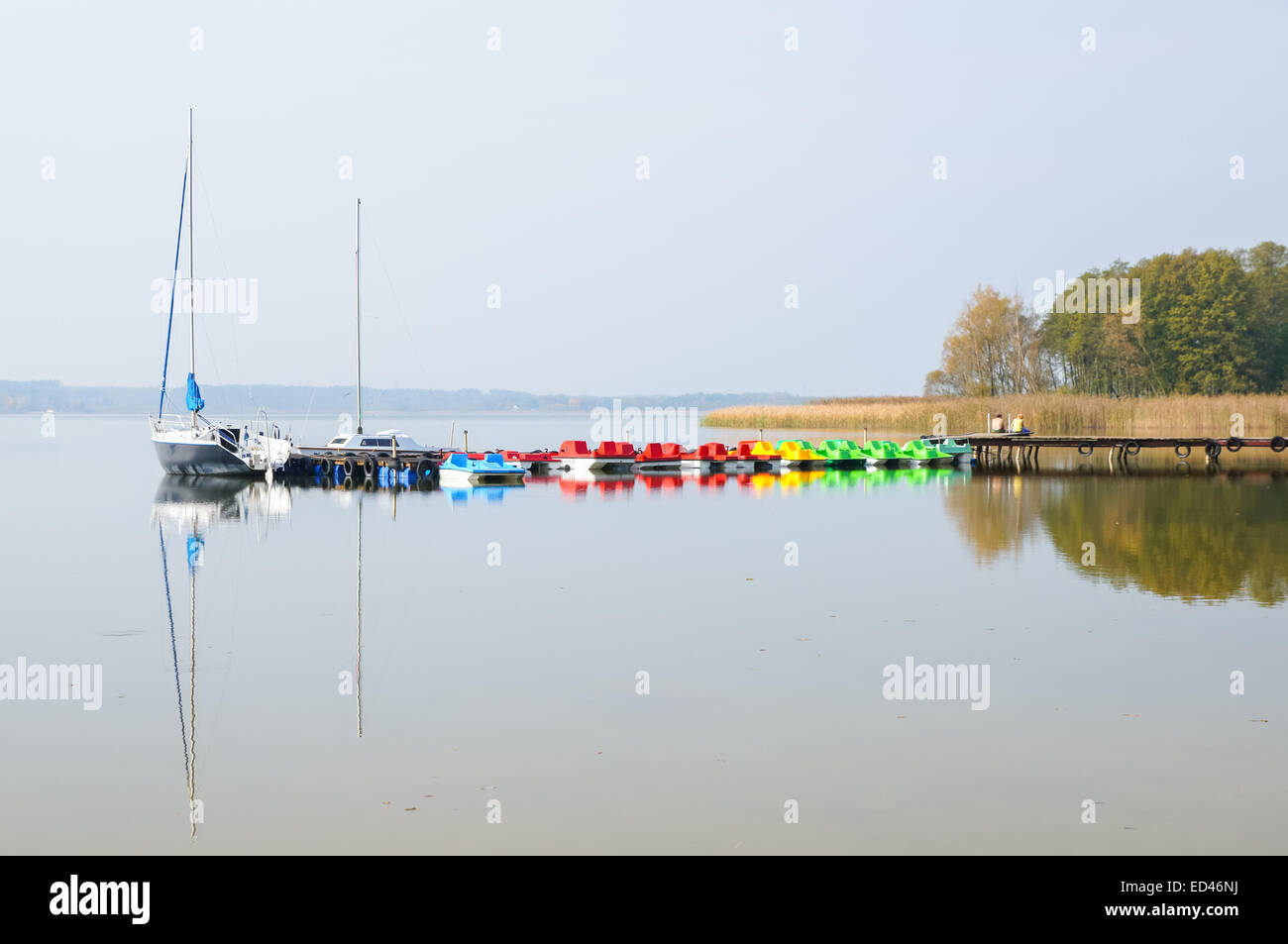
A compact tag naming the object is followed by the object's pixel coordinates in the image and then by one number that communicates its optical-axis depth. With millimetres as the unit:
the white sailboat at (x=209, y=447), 52156
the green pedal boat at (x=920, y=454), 58500
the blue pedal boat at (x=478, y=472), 49188
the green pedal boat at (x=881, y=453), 57906
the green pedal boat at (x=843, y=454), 57712
